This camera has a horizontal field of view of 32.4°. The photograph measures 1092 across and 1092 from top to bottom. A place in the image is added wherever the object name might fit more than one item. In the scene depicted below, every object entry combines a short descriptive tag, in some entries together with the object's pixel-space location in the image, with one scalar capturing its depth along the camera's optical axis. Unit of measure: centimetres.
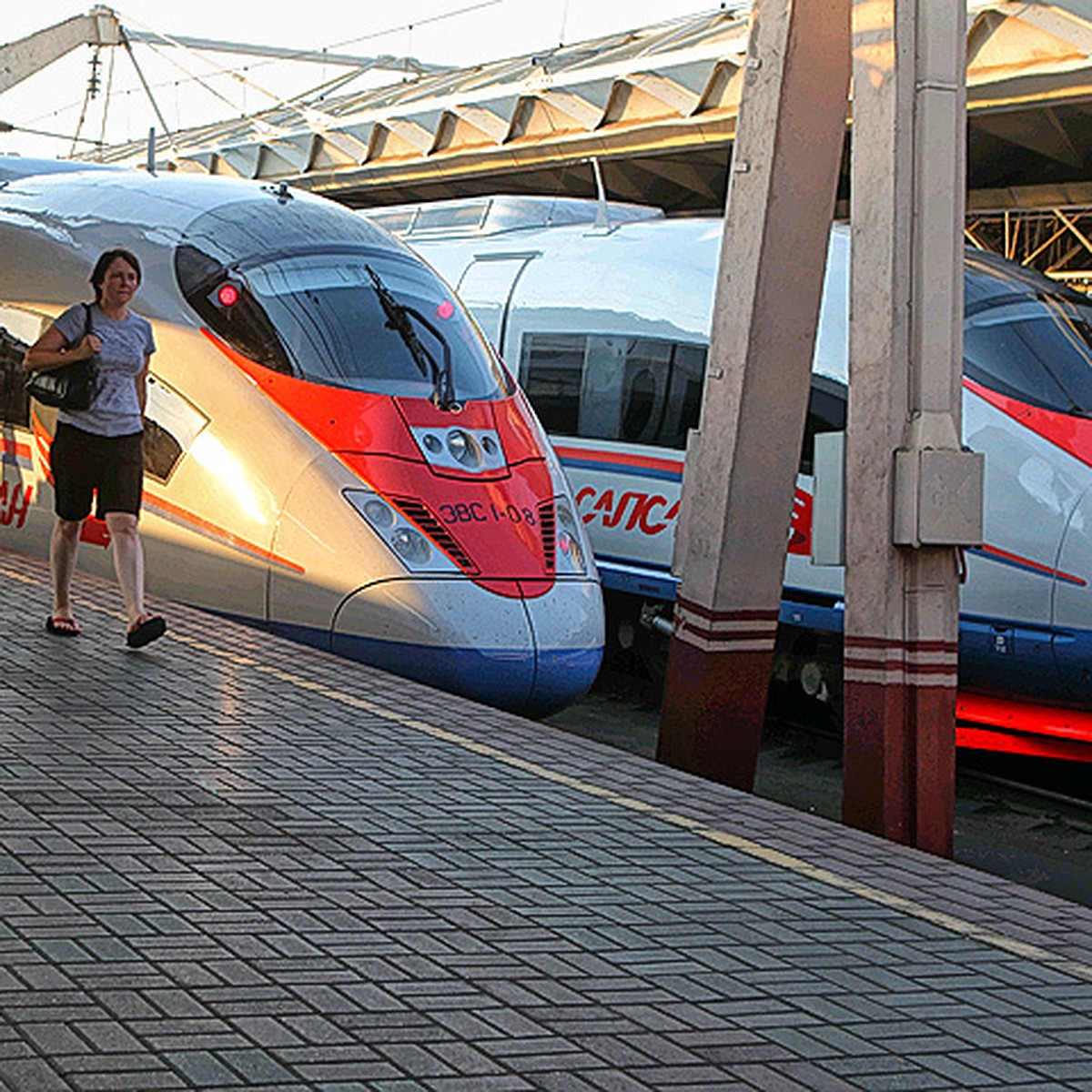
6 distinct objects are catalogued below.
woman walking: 793
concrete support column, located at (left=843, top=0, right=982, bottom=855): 688
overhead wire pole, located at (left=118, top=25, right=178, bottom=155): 2914
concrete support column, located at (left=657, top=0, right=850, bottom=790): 773
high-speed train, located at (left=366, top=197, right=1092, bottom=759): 950
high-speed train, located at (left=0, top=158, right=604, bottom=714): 838
